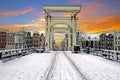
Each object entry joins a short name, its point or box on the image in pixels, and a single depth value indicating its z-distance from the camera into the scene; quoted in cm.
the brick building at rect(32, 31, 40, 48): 5789
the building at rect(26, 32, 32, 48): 5628
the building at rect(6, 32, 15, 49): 5991
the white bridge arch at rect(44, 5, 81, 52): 1839
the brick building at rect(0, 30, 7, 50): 5940
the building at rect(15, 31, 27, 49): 4765
